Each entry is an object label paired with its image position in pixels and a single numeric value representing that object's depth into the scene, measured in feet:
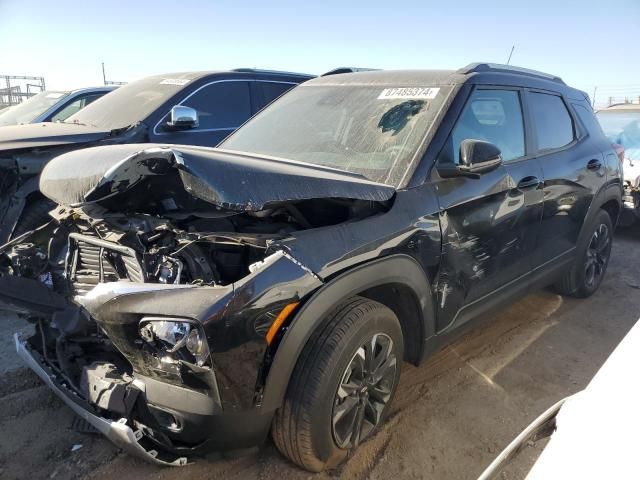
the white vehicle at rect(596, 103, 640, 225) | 22.15
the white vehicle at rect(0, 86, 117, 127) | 22.68
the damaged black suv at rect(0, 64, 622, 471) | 6.29
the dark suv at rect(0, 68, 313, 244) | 14.16
